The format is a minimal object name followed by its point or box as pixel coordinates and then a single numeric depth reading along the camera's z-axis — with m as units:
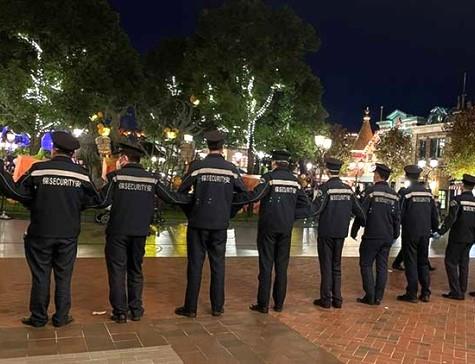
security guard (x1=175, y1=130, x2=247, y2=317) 6.43
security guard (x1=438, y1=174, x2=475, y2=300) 8.56
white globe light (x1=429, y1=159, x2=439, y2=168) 43.96
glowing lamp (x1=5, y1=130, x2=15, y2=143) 31.47
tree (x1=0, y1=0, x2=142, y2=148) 22.42
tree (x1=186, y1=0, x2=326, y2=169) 29.22
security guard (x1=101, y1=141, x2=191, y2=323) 6.04
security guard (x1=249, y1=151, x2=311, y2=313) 6.91
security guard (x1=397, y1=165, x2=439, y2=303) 8.26
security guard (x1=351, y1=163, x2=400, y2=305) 7.75
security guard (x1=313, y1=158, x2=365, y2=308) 7.39
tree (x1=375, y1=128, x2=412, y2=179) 52.56
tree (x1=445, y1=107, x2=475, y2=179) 39.34
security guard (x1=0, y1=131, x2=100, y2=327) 5.62
